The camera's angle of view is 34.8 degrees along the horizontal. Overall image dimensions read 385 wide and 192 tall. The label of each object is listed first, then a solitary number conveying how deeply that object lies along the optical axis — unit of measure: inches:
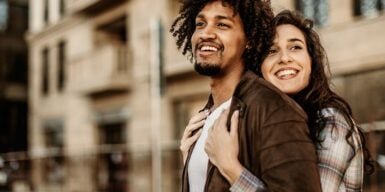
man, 79.5
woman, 89.0
